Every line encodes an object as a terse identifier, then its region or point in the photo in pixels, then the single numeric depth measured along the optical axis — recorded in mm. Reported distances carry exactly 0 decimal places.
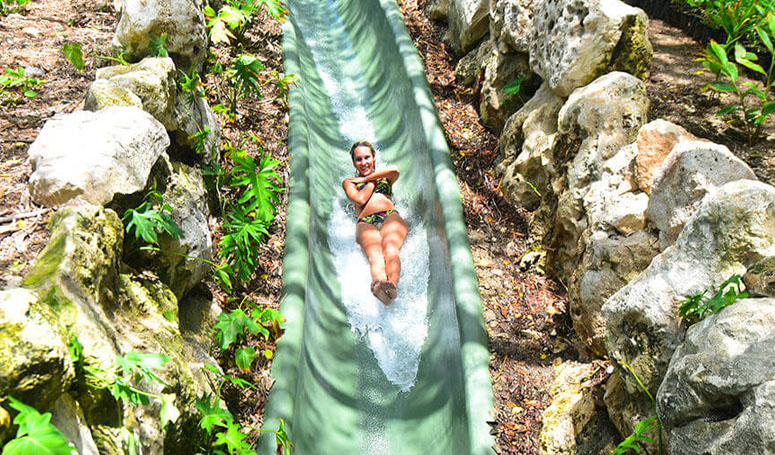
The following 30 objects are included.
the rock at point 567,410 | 2984
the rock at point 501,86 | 4836
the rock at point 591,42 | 3668
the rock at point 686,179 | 2592
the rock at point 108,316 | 1801
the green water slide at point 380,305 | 3248
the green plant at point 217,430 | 2359
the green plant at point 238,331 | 2950
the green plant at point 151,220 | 2489
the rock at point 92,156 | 2352
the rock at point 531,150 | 4285
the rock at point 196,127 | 3504
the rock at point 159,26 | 3570
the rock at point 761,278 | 2119
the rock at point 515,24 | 4684
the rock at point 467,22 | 5707
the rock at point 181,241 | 2807
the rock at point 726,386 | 1853
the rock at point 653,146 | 3057
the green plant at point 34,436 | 1297
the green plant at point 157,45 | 3594
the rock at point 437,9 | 6703
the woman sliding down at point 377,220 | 4055
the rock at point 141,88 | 2939
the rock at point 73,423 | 1562
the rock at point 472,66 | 5637
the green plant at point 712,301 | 2139
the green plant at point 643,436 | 2354
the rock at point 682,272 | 2217
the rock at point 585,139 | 3436
